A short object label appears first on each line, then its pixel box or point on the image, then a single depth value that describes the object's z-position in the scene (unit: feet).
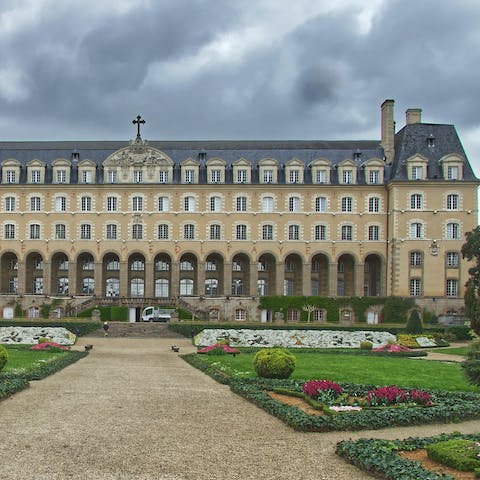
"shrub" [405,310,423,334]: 130.80
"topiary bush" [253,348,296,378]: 63.98
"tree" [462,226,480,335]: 121.60
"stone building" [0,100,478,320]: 172.86
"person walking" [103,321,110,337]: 132.87
